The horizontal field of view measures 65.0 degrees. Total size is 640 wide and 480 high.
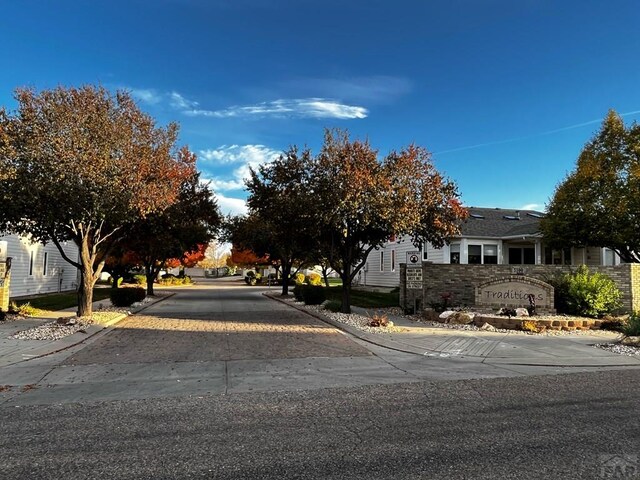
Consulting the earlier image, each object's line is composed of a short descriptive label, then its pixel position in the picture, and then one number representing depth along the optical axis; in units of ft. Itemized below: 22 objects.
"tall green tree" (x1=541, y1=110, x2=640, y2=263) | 70.54
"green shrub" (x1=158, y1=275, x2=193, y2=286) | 167.63
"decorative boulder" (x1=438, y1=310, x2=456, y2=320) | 48.75
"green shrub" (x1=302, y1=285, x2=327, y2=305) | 70.56
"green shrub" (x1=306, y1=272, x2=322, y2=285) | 148.81
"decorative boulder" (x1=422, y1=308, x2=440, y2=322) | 50.44
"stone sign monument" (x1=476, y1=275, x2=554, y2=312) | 49.57
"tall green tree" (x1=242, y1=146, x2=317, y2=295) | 49.44
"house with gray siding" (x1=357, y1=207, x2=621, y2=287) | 87.61
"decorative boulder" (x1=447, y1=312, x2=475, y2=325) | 46.91
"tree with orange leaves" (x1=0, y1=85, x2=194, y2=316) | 38.63
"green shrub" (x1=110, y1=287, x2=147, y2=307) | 64.03
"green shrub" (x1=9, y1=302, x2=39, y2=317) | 51.49
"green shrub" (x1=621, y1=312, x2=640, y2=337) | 37.19
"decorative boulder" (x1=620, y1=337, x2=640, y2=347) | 35.75
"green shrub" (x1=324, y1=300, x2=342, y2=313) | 58.68
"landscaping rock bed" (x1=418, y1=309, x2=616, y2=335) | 43.84
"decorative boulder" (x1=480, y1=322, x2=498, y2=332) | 43.65
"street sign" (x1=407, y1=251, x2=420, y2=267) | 55.21
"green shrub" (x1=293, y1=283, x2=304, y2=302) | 79.15
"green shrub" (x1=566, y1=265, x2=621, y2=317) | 48.29
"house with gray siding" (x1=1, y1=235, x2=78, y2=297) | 80.18
